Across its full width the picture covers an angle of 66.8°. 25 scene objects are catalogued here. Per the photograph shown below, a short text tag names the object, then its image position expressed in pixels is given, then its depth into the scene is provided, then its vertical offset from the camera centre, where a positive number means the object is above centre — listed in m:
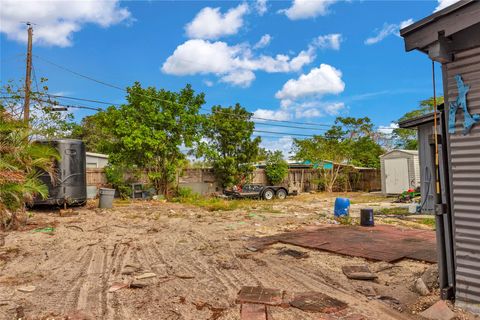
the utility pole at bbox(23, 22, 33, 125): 15.27 +4.63
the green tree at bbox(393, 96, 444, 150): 28.69 +4.02
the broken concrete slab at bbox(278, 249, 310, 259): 5.54 -1.17
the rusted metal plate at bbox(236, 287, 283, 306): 3.62 -1.20
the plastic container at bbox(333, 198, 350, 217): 10.16 -0.80
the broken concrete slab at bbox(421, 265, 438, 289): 3.88 -1.11
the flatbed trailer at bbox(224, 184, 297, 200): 17.58 -0.59
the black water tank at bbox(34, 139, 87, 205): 12.37 +0.24
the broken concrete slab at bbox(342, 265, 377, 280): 4.39 -1.17
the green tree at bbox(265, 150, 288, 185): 21.73 +0.68
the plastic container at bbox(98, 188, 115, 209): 13.11 -0.57
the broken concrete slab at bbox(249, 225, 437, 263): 5.43 -1.12
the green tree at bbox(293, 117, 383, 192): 23.41 +2.01
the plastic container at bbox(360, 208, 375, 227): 8.35 -0.92
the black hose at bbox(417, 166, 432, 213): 10.65 -0.27
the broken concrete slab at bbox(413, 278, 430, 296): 3.76 -1.16
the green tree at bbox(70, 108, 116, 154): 30.47 +4.33
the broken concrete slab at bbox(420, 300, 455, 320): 3.16 -1.19
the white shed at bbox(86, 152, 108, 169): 20.50 +1.31
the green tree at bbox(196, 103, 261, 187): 19.73 +1.88
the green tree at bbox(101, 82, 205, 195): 16.78 +2.46
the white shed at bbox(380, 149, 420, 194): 16.86 +0.31
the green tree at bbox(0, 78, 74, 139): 15.31 +3.22
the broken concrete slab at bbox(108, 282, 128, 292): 4.15 -1.21
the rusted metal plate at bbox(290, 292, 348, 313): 3.46 -1.23
